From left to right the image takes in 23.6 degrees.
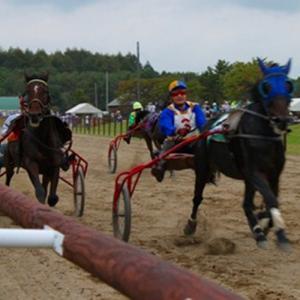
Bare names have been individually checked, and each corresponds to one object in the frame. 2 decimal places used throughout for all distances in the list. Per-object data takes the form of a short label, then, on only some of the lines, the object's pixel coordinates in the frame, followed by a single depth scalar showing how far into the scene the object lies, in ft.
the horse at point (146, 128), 42.79
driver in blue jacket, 25.98
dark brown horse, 25.88
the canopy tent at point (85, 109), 237.70
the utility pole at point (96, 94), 326.57
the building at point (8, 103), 273.91
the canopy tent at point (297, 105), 178.29
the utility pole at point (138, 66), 124.70
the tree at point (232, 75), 189.06
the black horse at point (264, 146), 18.58
